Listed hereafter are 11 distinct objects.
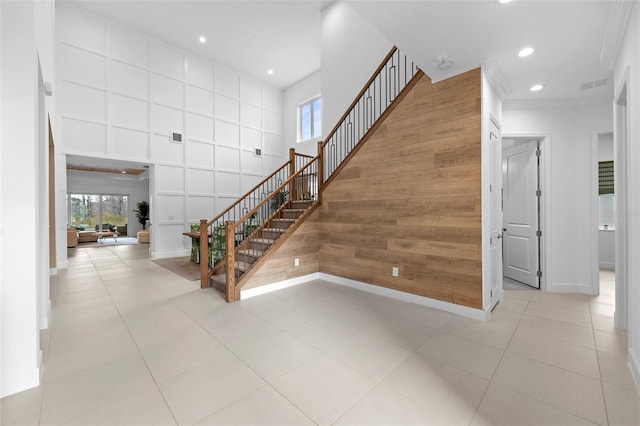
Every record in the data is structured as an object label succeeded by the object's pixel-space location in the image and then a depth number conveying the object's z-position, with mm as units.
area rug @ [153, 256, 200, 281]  5285
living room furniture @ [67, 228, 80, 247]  9422
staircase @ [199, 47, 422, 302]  3871
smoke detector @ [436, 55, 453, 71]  2921
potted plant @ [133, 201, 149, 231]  13047
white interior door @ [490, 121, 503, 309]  3406
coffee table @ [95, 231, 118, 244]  11375
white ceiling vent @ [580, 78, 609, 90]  3445
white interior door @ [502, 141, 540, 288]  4391
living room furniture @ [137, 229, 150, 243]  11095
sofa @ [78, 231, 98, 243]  10968
